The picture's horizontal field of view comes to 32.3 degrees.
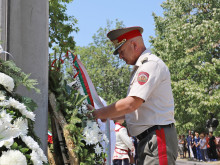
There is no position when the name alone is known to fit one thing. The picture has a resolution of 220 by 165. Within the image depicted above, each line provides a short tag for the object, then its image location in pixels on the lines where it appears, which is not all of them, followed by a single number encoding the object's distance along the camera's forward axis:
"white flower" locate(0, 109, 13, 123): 2.10
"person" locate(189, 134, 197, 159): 24.02
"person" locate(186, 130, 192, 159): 24.81
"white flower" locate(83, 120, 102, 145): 3.12
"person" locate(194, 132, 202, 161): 22.86
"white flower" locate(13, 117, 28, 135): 2.18
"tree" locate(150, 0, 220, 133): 21.22
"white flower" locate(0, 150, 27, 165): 1.94
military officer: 3.47
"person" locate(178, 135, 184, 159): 28.69
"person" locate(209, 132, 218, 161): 22.16
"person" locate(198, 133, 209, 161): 21.95
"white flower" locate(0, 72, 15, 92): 2.32
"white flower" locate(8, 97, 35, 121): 2.26
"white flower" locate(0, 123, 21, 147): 2.03
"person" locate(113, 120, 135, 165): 9.78
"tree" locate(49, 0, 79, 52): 12.25
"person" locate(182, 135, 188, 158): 28.50
